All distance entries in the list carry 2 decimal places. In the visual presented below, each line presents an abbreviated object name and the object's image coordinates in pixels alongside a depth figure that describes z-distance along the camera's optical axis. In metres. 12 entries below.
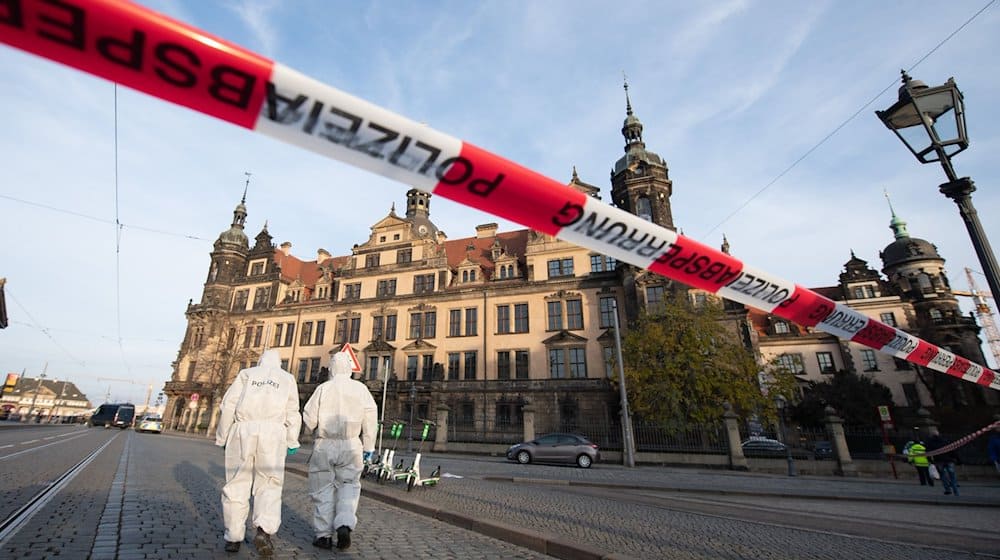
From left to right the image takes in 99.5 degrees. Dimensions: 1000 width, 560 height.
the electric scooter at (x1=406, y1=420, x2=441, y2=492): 7.79
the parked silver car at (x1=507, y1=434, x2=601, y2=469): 17.08
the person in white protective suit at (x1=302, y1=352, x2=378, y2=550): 4.39
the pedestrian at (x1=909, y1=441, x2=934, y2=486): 12.56
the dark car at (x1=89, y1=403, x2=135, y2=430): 43.50
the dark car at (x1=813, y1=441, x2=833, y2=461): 23.20
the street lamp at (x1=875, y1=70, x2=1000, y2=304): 4.41
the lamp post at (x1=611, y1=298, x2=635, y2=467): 17.50
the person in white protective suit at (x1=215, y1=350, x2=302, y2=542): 3.98
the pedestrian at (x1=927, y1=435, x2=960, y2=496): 10.77
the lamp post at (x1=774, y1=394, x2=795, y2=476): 16.78
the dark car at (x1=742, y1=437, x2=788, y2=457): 23.81
